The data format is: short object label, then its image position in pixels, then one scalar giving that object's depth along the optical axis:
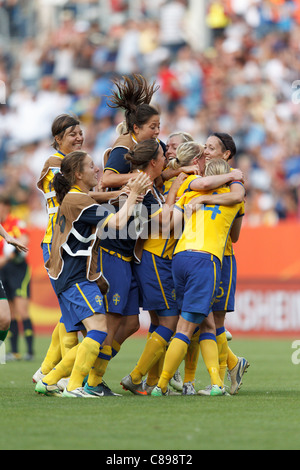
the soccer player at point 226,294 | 15.62
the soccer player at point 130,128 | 15.30
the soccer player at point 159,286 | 15.45
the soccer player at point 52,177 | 16.06
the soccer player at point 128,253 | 15.10
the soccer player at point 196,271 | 14.52
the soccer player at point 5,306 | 15.36
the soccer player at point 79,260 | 14.23
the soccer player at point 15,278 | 24.95
